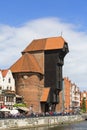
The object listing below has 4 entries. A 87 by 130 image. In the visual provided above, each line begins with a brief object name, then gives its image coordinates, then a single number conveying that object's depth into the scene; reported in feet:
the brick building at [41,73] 312.29
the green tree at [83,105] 486.55
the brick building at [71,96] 454.40
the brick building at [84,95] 538.47
